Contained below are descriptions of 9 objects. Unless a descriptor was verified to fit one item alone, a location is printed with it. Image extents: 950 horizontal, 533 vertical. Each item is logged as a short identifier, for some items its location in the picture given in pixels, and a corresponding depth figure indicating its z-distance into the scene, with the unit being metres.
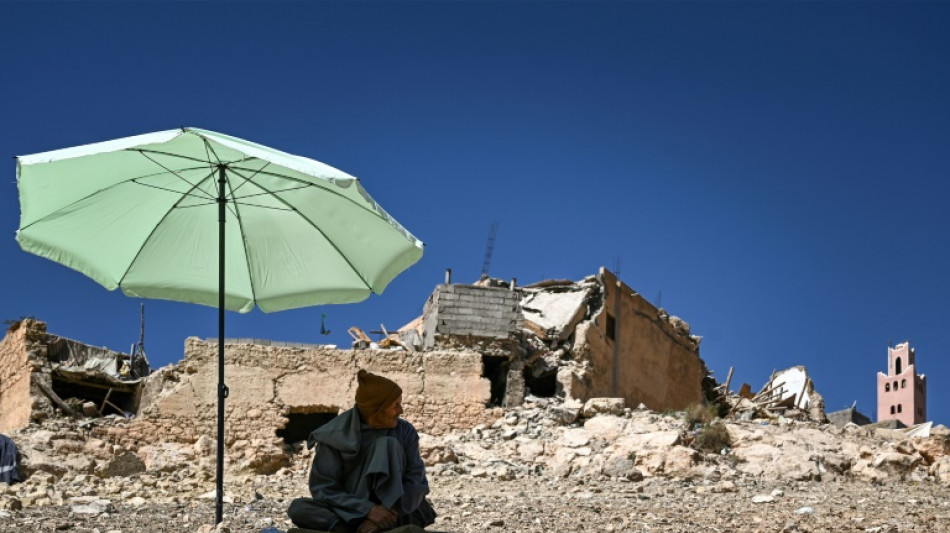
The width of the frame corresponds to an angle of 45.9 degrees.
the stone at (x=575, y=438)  17.52
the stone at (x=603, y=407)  19.34
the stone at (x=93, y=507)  11.51
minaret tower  57.66
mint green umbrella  7.36
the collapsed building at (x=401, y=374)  19.66
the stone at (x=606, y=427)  17.84
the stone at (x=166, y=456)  18.81
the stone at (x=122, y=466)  18.22
